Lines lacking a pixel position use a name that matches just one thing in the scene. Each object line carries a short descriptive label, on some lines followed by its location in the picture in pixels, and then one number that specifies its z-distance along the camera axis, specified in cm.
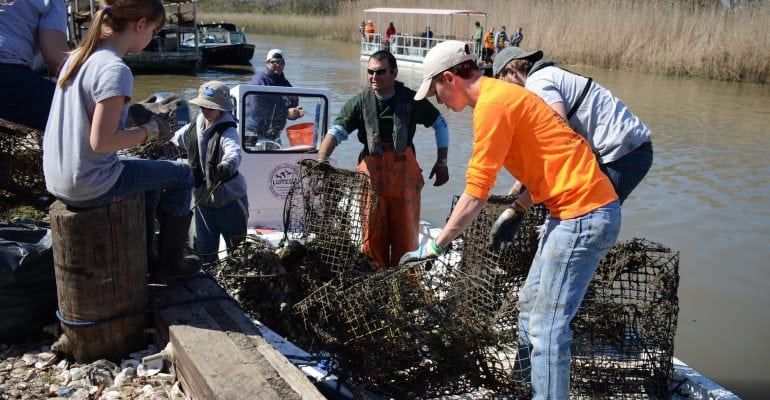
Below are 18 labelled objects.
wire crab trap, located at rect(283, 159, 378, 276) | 393
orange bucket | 608
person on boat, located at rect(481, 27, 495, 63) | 2900
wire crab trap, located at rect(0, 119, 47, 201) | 414
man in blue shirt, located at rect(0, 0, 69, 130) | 348
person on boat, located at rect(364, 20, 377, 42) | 3280
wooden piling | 270
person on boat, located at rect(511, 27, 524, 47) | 2728
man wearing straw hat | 396
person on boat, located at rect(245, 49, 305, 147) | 581
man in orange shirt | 265
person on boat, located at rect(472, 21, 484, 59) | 2980
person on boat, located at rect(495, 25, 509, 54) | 2820
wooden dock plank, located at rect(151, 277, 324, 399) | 246
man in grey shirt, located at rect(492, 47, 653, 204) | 346
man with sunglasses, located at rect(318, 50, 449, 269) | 463
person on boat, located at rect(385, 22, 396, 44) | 3291
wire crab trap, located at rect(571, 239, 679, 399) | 340
